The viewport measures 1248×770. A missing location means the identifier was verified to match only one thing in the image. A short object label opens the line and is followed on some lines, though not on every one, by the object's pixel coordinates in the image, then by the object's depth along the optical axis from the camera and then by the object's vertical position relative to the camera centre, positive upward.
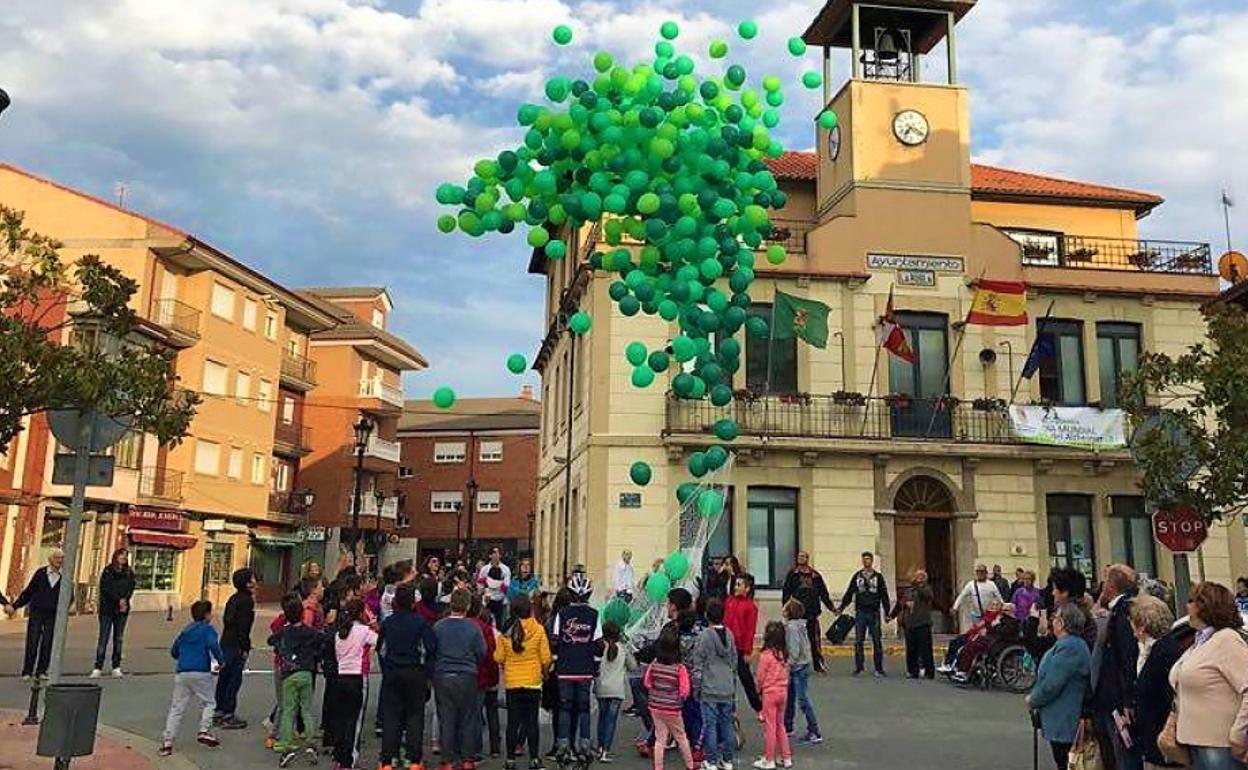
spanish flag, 22.64 +6.06
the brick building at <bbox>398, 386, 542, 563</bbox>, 58.84 +5.40
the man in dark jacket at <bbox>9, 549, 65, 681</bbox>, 13.80 -0.62
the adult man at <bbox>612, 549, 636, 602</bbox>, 18.88 +0.02
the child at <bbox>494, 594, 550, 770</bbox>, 9.72 -0.87
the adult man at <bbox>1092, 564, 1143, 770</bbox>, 7.23 -0.65
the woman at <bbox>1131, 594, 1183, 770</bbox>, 6.65 -0.52
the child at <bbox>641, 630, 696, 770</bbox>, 9.34 -0.99
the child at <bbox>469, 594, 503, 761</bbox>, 9.97 -0.99
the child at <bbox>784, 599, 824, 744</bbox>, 11.19 -0.97
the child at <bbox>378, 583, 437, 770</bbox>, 9.28 -0.93
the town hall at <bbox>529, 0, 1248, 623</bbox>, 23.44 +4.45
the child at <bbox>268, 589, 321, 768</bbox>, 9.95 -1.00
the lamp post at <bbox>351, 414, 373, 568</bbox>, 27.59 +3.49
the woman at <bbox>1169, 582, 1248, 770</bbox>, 5.91 -0.55
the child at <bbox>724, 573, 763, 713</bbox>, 12.80 -0.42
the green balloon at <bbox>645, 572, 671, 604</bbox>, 13.38 -0.09
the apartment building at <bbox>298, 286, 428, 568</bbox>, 48.67 +6.99
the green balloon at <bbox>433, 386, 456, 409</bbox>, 13.31 +2.24
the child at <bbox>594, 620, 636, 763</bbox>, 10.11 -1.03
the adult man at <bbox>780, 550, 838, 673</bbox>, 17.22 -0.16
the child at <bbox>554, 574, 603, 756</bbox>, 9.77 -0.87
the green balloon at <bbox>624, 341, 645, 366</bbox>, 12.84 +2.75
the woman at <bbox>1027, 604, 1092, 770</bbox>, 8.05 -0.72
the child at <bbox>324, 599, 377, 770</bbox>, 9.52 -1.03
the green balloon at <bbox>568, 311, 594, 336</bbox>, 13.00 +3.15
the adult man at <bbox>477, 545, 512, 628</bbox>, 15.88 -0.14
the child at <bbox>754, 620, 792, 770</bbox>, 9.99 -1.06
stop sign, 12.03 +0.73
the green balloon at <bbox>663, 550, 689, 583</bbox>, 13.39 +0.16
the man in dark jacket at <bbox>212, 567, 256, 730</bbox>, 11.70 -0.84
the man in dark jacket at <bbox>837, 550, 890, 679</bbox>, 17.22 -0.30
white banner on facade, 24.11 +3.72
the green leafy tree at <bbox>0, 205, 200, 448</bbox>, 9.60 +1.94
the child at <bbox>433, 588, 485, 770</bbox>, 9.38 -0.97
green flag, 20.00 +5.09
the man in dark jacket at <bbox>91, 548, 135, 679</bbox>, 14.51 -0.42
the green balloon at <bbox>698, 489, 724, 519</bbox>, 14.40 +1.06
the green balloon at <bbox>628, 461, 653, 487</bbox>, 12.78 +1.27
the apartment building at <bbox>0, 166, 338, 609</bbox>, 31.47 +4.45
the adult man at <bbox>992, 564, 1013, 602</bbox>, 18.62 +0.02
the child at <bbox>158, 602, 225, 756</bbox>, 10.12 -0.98
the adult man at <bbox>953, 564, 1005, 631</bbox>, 16.50 -0.15
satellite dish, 27.84 +8.64
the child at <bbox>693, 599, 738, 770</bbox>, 9.68 -1.00
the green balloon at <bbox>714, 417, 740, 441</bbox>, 13.37 +1.91
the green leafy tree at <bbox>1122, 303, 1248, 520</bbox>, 13.46 +2.17
